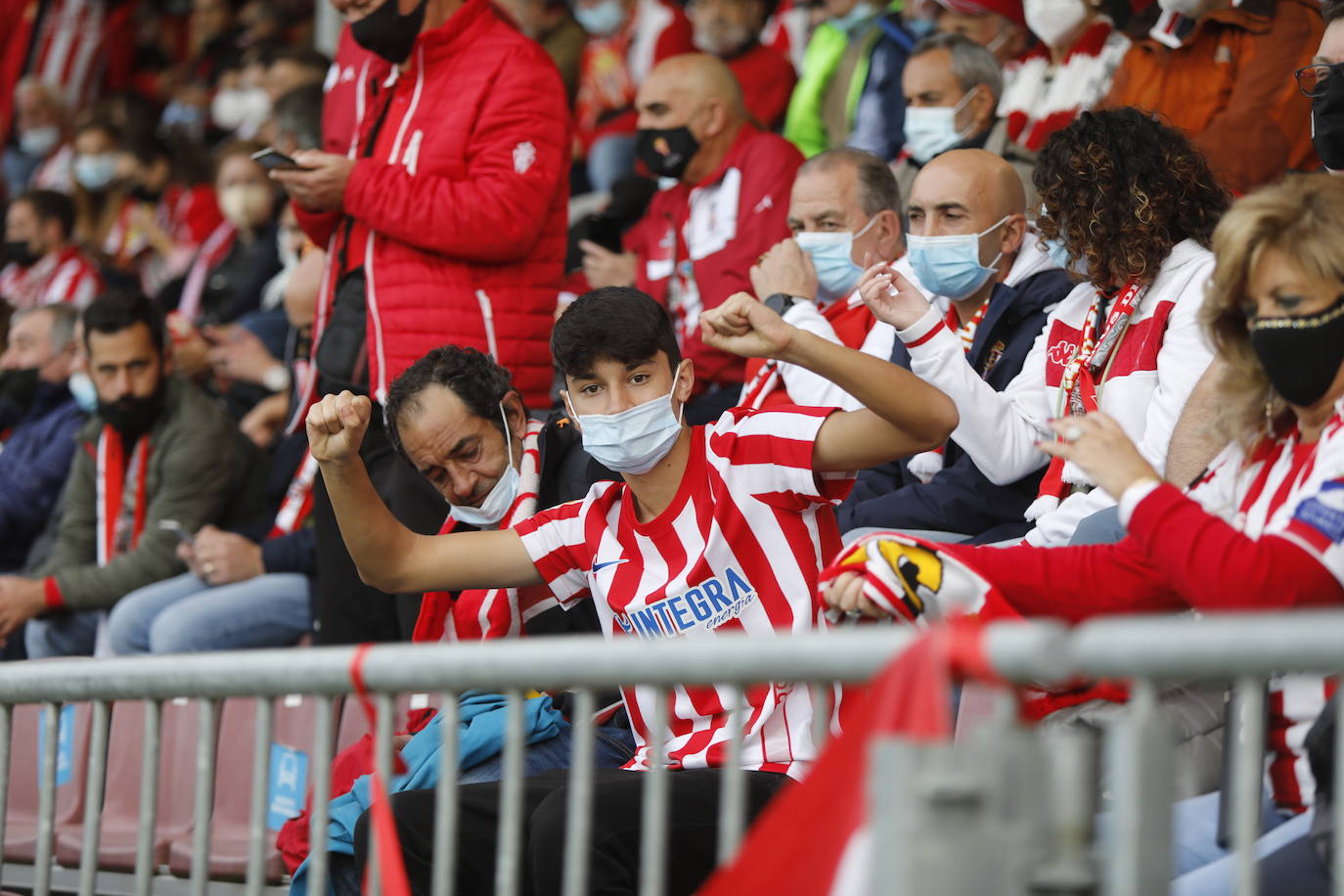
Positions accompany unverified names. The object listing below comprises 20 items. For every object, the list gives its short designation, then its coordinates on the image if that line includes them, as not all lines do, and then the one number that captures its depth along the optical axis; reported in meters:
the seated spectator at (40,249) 19.17
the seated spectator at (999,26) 13.42
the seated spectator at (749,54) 16.05
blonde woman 5.00
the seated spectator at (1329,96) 7.50
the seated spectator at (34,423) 14.41
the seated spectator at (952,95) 11.52
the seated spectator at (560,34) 19.06
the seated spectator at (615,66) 17.75
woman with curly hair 7.30
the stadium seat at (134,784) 9.66
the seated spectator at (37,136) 23.91
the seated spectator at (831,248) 9.87
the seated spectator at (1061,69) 11.70
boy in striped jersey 6.24
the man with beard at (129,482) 12.57
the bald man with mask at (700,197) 11.77
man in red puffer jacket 9.64
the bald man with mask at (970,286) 8.75
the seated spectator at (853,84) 14.11
